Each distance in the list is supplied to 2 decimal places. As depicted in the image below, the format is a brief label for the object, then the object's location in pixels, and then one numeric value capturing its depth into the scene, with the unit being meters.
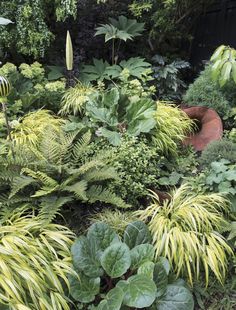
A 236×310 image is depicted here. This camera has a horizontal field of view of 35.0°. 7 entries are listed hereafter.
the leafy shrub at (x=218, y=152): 3.42
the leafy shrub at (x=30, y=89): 4.32
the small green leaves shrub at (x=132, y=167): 3.23
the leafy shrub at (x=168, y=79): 5.50
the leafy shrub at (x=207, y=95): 4.37
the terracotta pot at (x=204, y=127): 4.09
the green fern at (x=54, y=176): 2.89
